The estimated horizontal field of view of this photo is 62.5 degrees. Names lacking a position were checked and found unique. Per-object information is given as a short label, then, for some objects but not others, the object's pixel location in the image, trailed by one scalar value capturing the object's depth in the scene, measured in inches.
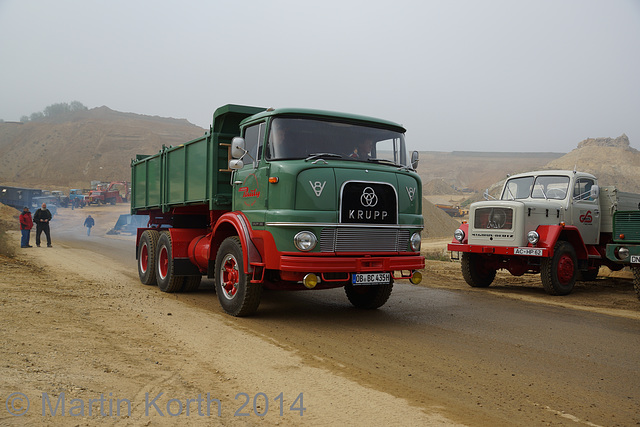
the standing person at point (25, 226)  783.1
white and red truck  423.2
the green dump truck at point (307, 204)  262.7
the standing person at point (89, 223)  1271.3
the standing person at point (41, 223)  815.1
